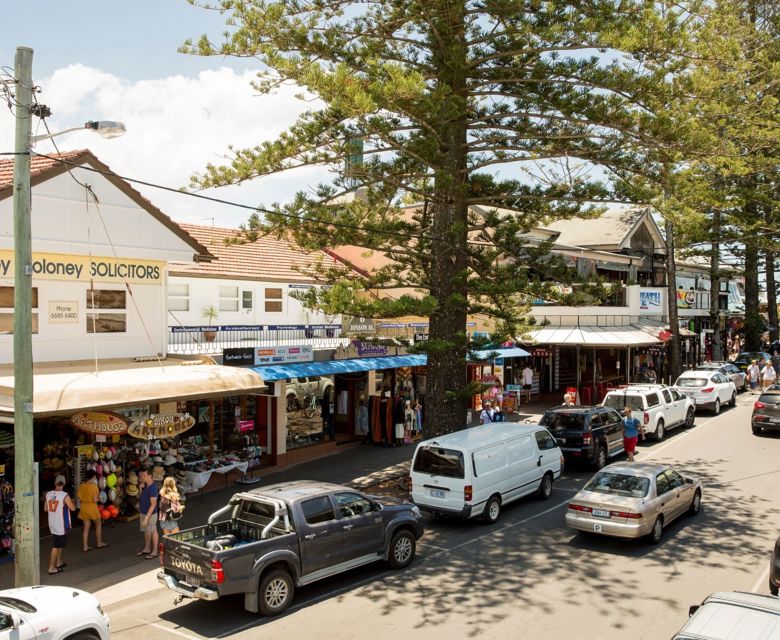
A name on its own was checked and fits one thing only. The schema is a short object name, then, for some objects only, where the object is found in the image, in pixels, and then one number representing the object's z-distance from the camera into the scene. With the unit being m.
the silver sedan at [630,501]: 12.57
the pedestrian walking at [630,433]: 19.47
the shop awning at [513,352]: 27.31
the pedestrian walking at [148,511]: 12.93
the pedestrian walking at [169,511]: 12.51
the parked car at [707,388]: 28.12
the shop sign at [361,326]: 22.28
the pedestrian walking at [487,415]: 22.00
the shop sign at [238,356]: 17.34
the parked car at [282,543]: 9.74
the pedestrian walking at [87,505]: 13.25
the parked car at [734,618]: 6.28
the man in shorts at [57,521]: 12.09
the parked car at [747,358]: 40.12
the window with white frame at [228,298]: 21.58
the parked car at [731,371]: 33.78
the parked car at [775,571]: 9.87
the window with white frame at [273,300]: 22.88
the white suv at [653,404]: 22.70
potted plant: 20.96
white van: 14.07
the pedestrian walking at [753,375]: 36.25
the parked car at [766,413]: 22.98
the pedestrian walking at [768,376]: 34.69
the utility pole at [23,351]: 9.72
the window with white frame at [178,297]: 20.22
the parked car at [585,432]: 19.02
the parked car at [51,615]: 7.63
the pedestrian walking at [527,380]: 31.17
